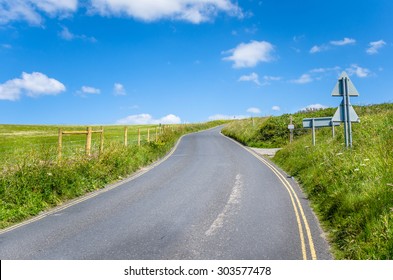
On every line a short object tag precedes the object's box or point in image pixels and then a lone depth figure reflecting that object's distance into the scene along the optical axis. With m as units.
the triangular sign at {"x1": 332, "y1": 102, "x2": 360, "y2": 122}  12.95
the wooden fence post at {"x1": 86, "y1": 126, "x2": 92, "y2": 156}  15.72
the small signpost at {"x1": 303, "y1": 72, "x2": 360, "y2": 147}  12.97
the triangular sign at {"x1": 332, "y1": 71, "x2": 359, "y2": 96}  13.05
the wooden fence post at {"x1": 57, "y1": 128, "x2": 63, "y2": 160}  13.30
